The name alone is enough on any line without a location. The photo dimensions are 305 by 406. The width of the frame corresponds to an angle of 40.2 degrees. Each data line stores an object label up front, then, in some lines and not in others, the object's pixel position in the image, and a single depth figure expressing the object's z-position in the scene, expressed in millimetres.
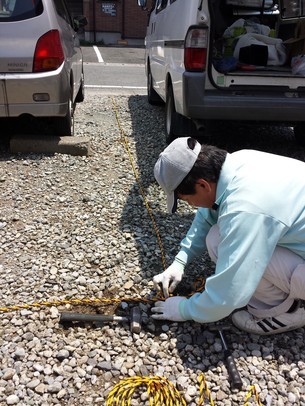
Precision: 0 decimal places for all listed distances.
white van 3840
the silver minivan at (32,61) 3971
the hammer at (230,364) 2029
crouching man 1865
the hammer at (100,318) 2330
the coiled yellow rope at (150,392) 1936
